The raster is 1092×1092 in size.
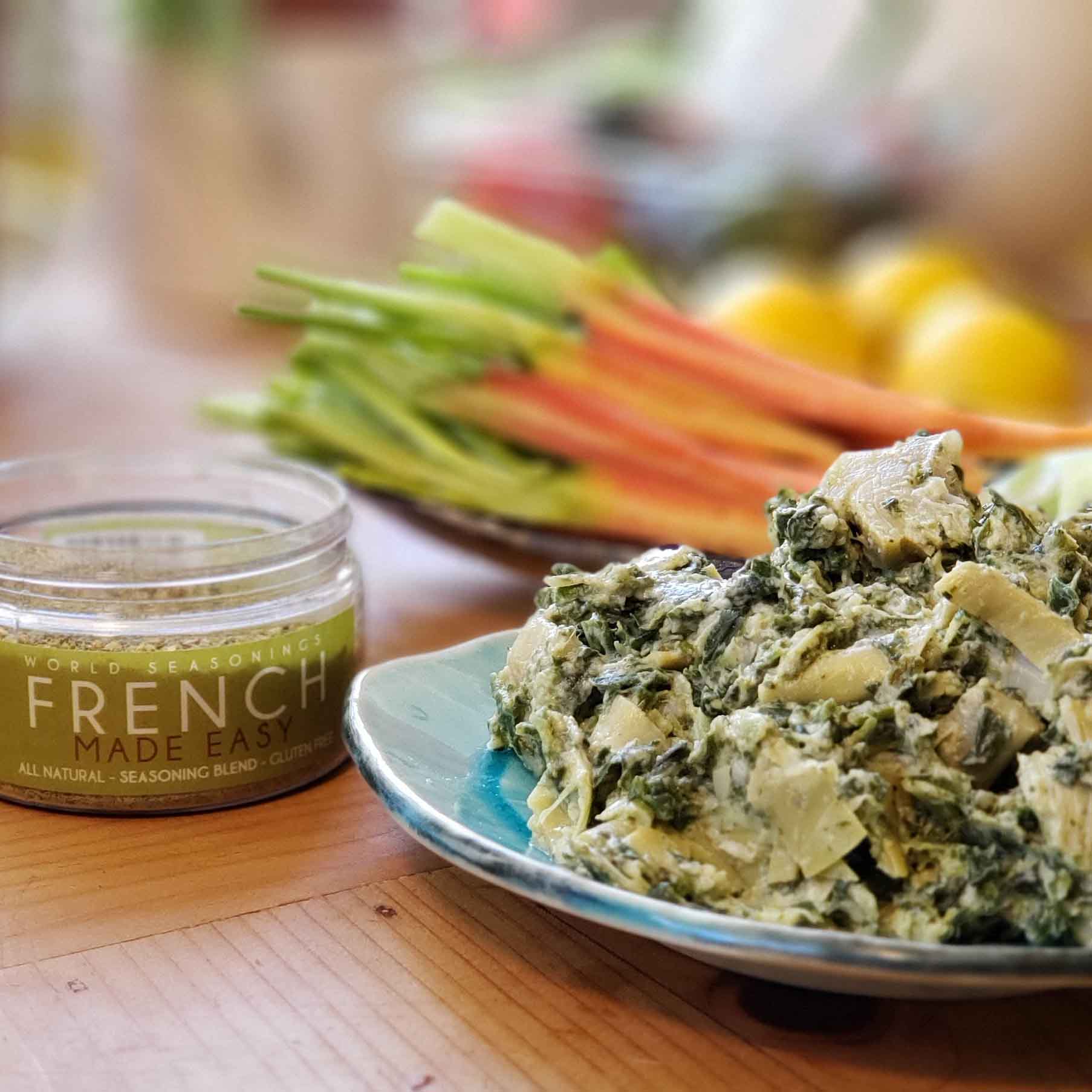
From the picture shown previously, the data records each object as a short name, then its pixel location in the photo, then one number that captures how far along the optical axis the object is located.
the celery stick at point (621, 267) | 0.57
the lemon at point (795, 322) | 0.73
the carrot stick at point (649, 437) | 0.53
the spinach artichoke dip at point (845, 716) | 0.37
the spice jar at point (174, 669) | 0.42
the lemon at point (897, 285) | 0.84
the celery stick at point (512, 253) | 0.55
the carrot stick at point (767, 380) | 0.51
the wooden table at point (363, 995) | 0.37
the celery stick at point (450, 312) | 0.54
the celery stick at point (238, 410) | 0.56
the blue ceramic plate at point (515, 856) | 0.35
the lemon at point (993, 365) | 0.69
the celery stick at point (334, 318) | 0.52
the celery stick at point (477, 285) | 0.55
